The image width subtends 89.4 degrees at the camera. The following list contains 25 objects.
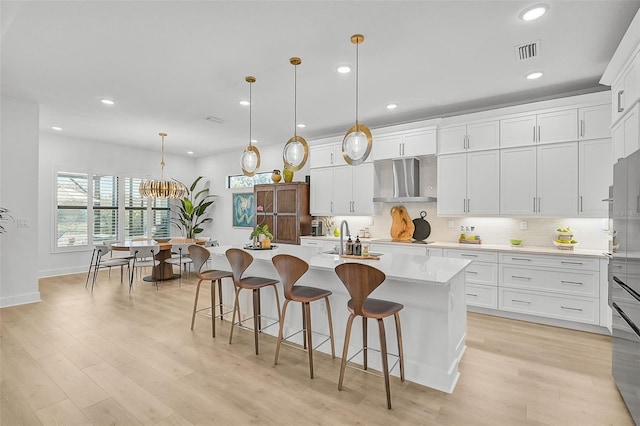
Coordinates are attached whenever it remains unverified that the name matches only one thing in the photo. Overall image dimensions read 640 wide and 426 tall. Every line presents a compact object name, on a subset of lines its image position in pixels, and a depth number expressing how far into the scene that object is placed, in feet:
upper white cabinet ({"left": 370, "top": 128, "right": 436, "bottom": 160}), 16.08
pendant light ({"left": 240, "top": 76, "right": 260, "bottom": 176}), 12.19
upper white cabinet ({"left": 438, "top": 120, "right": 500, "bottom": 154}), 14.47
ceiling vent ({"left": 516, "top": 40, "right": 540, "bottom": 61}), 9.73
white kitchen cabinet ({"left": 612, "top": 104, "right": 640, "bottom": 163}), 7.77
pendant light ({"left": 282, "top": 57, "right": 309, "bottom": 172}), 10.98
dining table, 20.02
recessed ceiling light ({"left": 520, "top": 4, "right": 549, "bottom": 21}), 7.98
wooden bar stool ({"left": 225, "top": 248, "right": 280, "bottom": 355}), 10.17
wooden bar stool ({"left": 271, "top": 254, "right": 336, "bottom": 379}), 8.67
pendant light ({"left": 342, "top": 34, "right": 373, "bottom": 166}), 9.73
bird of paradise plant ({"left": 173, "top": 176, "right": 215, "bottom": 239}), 26.99
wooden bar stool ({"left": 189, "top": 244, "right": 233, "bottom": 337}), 11.51
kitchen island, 8.14
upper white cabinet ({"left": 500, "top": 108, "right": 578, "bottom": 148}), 12.87
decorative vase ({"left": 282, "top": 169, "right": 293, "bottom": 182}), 21.42
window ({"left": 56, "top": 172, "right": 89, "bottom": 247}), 21.93
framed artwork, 26.17
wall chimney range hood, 16.87
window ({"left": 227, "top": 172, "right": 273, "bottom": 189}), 25.46
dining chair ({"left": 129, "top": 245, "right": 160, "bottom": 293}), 18.17
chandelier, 21.67
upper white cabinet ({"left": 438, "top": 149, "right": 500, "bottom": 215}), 14.53
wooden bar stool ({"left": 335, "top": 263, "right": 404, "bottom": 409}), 7.29
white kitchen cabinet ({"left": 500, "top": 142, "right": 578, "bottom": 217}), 12.94
